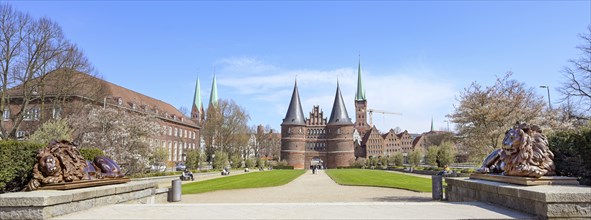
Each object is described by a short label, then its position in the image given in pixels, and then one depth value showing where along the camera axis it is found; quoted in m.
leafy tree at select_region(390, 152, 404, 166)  57.39
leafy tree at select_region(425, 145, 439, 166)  41.97
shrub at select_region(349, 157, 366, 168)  74.39
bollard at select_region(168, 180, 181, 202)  13.30
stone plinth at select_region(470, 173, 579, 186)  7.82
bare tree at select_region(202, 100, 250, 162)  62.47
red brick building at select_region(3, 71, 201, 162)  32.00
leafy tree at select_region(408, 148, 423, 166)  50.47
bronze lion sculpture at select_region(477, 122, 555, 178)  8.21
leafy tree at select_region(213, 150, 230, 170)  48.06
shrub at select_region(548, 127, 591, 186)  8.73
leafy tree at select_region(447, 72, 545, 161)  17.94
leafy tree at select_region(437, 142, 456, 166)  37.06
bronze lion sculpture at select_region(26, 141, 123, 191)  8.41
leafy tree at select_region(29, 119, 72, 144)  23.48
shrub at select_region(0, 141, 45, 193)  8.34
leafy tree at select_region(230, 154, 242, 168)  57.53
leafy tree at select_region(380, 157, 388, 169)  61.38
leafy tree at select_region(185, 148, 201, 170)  40.44
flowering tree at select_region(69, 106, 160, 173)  28.77
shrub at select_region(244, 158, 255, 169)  59.97
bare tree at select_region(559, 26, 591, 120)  29.65
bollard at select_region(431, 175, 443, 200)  13.06
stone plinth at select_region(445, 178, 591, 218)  6.36
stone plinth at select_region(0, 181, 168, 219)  6.82
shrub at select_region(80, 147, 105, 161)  11.99
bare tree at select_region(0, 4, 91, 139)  28.72
